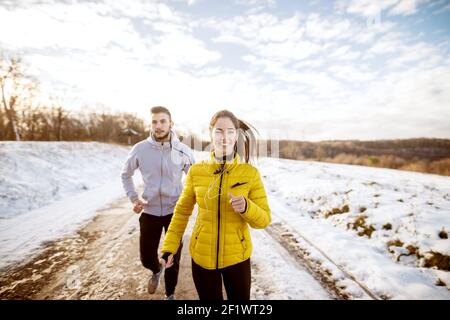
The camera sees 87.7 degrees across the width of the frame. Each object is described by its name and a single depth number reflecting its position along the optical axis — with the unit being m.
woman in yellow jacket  1.88
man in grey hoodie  2.97
